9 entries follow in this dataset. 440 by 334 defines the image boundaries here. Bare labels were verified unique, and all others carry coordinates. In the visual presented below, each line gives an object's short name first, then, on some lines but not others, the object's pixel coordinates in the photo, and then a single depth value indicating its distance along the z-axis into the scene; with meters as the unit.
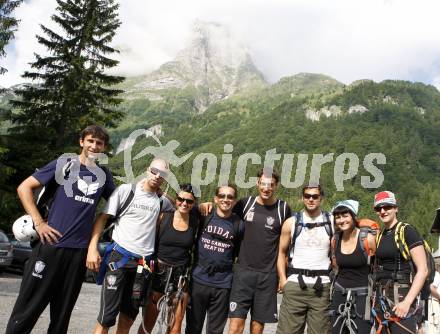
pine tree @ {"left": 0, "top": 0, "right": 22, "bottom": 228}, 18.62
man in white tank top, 5.48
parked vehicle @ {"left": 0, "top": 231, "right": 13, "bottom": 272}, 14.67
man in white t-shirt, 5.06
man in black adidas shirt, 5.57
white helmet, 4.55
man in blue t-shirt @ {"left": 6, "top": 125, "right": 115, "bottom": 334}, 4.44
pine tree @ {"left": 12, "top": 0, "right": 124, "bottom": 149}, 21.83
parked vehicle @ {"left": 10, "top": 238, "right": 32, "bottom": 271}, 16.19
